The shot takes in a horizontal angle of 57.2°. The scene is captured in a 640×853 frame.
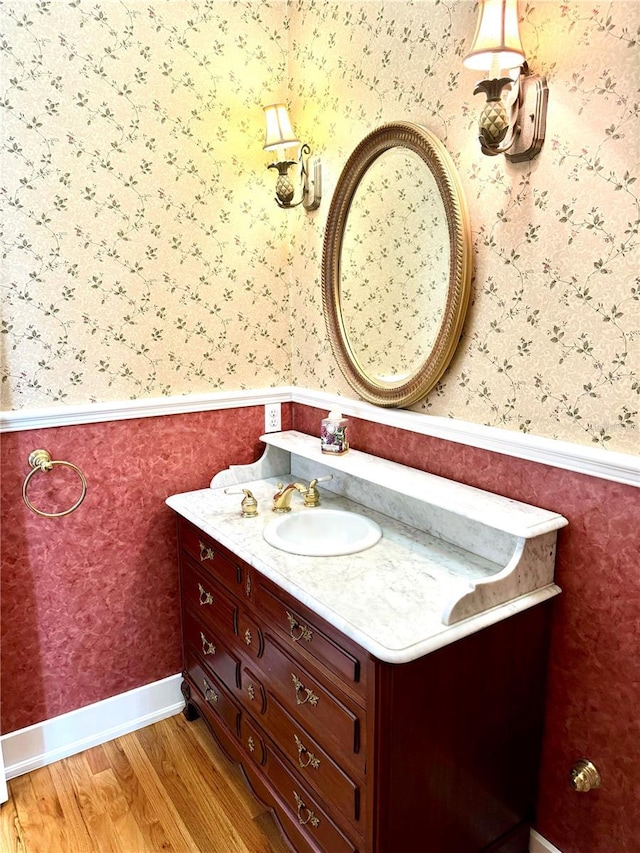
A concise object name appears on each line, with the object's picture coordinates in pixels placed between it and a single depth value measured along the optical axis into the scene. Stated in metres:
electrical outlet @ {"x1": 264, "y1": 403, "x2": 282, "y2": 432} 2.31
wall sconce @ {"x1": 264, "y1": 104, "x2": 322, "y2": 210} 1.97
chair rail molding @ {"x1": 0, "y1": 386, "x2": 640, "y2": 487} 1.30
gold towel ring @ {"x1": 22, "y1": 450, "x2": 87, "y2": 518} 1.83
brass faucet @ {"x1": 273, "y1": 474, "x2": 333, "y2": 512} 1.87
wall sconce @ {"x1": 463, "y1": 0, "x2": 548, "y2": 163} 1.26
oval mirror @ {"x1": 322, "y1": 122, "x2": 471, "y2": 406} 1.58
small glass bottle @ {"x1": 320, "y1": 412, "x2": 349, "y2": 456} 1.92
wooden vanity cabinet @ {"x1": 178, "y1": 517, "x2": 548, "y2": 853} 1.22
